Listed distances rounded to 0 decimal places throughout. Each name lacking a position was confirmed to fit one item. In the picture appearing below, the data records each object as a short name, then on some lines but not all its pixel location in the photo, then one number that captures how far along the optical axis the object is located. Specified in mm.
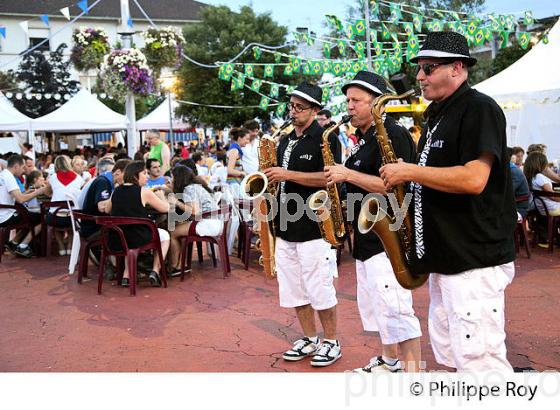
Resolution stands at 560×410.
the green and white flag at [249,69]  14016
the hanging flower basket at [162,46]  12484
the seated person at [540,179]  8734
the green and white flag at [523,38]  12083
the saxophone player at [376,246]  3902
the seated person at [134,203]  7348
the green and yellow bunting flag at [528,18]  11578
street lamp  19781
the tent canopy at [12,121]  17484
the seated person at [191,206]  7902
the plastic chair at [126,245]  7211
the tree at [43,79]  33938
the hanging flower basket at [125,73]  11836
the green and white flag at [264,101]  16441
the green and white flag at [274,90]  16303
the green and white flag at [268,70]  14732
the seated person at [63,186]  9430
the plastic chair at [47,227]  9453
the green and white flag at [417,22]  11605
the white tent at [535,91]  11586
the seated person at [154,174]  9138
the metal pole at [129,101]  12570
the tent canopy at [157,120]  21984
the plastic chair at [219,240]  7902
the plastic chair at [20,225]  9812
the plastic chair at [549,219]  8695
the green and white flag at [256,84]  14711
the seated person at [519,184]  8338
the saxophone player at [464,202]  2744
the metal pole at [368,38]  11770
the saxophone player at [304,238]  4578
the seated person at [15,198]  9711
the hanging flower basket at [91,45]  12297
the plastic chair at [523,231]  8367
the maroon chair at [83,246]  7797
